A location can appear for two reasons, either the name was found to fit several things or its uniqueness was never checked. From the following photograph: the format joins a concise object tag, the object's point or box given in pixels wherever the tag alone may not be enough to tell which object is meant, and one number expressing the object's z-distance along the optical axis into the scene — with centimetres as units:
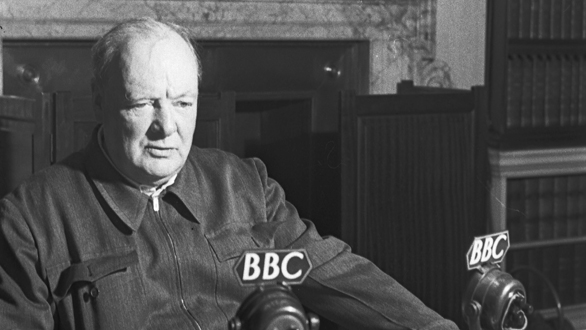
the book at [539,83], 337
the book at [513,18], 329
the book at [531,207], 343
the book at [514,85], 332
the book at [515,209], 337
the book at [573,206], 352
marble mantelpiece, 269
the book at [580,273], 358
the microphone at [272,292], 111
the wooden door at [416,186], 258
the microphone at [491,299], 131
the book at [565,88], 340
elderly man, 143
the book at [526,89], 335
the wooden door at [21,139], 212
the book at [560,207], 348
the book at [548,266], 352
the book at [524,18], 330
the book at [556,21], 335
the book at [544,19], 333
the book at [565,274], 355
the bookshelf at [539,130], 332
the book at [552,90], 338
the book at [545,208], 346
